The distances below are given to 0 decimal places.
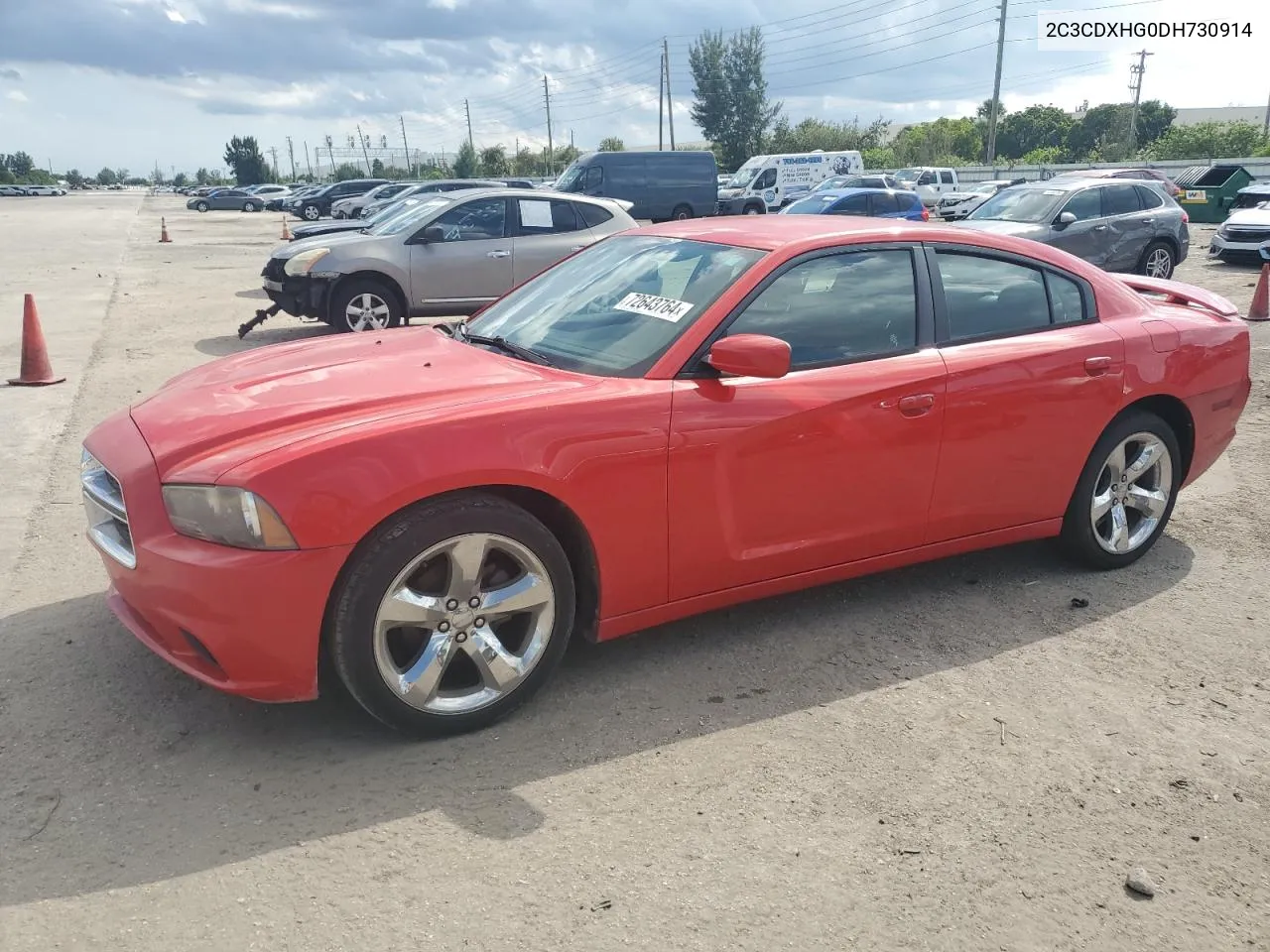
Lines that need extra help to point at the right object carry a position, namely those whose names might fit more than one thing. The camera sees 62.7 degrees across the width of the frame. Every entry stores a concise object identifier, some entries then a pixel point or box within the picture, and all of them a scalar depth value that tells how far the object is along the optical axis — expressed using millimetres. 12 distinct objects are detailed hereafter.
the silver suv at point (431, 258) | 10703
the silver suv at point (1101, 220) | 13758
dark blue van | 26812
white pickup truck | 33812
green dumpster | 27516
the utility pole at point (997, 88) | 53375
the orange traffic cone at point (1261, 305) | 11914
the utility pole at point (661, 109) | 73438
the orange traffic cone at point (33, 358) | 8469
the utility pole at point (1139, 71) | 75750
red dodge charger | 2930
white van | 35312
